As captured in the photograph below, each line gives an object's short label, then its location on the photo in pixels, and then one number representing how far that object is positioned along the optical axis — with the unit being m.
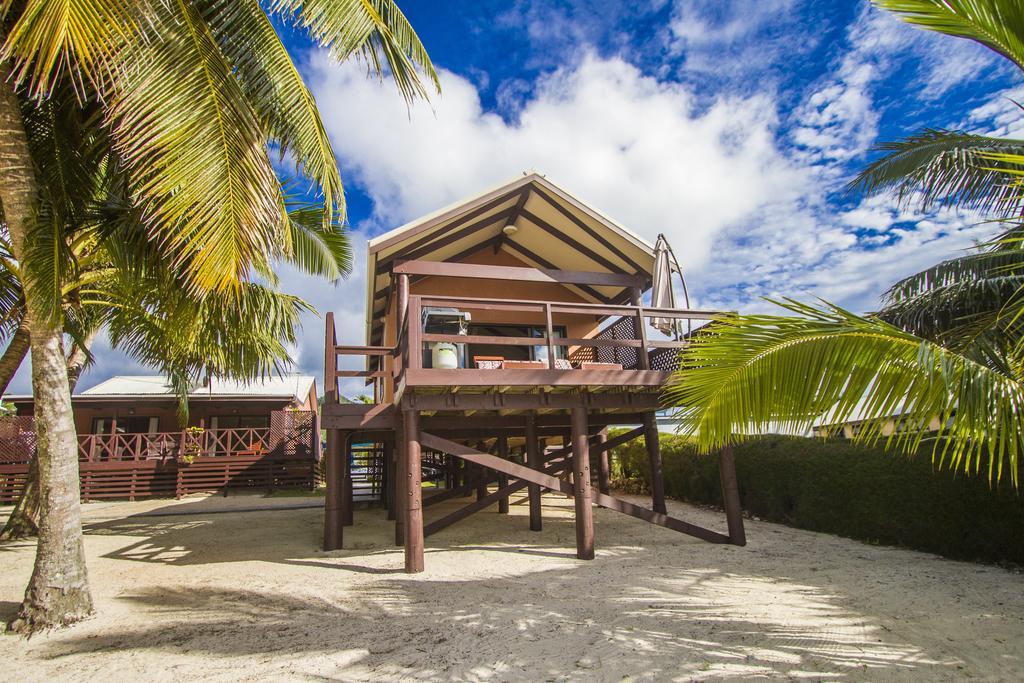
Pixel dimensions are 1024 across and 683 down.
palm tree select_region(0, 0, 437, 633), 4.91
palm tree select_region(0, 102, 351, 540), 7.17
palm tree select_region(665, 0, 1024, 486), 3.06
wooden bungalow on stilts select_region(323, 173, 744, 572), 7.81
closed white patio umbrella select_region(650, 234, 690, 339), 9.08
